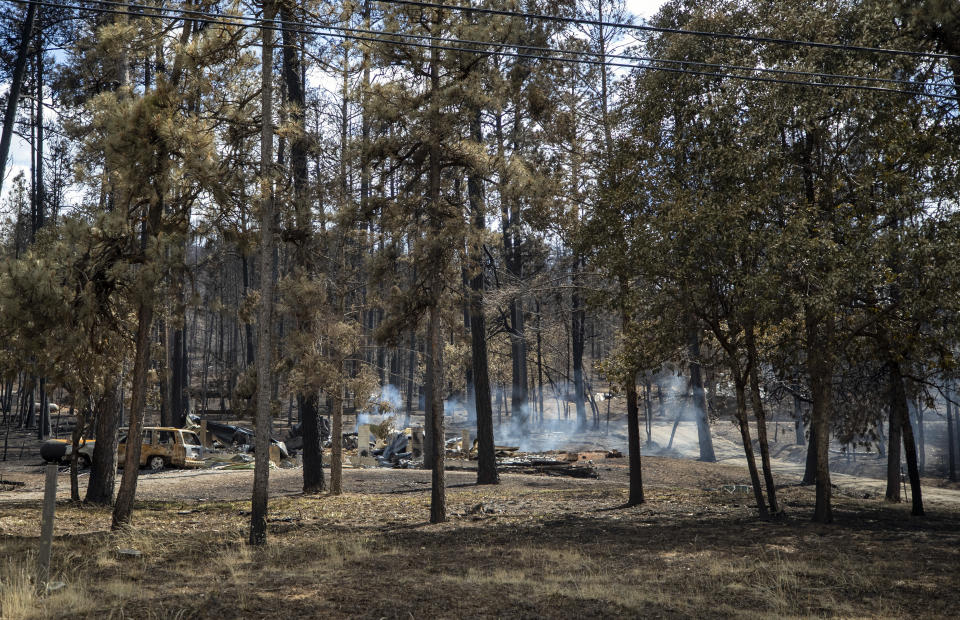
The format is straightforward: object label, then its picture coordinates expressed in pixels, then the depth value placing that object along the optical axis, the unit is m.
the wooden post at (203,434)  31.12
